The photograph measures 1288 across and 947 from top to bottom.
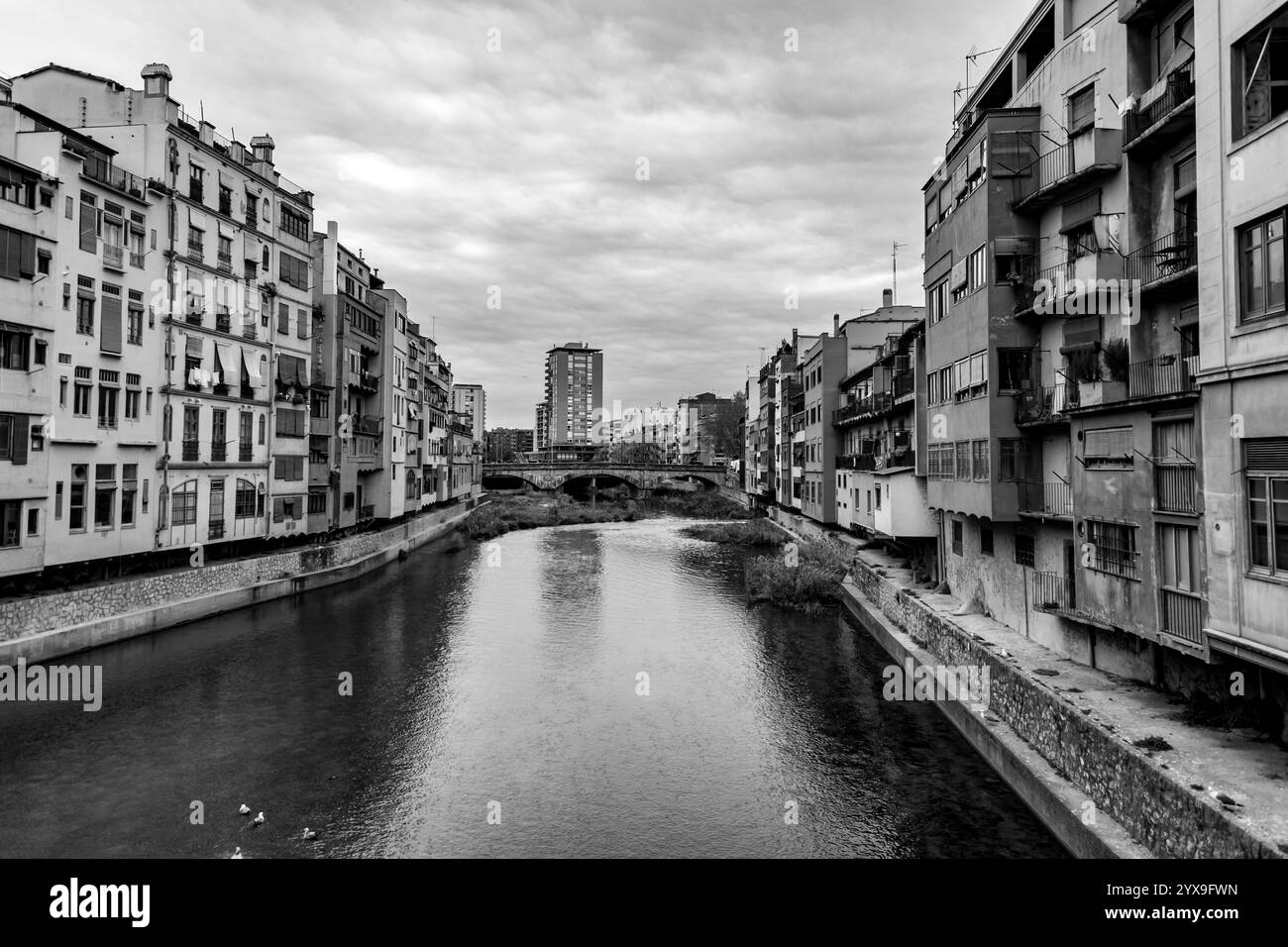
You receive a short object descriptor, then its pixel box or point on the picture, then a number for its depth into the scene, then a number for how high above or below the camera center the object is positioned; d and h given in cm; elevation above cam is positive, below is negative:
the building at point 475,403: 18312 +2127
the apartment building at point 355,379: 4756 +748
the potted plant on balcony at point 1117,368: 1720 +280
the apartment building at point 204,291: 3300 +997
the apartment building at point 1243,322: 1195 +284
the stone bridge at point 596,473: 11231 +171
